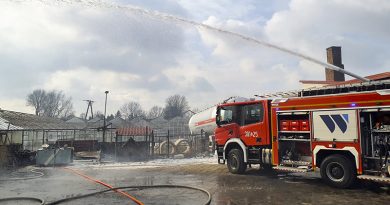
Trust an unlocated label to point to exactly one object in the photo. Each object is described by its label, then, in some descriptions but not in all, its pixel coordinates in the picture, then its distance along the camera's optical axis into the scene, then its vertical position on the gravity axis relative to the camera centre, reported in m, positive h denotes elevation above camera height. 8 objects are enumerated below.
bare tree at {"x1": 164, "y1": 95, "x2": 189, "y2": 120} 116.88 +9.65
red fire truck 10.45 +0.12
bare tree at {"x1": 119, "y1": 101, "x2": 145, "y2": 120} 127.31 +8.78
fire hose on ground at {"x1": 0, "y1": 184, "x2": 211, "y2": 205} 9.68 -1.69
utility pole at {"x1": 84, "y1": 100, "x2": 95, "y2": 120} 71.69 +6.46
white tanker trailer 25.20 +1.01
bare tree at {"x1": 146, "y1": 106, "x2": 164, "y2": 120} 128.26 +8.48
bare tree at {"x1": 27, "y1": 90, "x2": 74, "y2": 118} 107.06 +9.51
